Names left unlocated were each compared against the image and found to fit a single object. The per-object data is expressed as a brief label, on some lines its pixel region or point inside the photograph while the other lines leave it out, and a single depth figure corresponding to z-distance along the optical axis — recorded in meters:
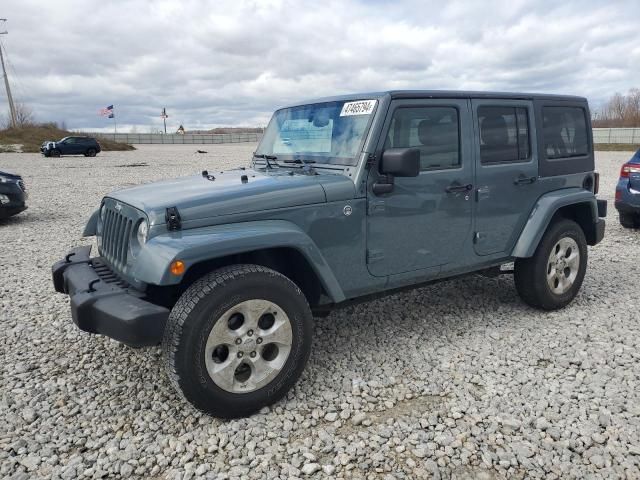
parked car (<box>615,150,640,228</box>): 8.06
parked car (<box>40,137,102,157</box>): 31.11
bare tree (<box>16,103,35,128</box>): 49.59
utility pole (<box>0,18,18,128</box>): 41.11
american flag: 50.59
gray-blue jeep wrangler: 2.96
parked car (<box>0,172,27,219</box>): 9.11
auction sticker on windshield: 3.69
